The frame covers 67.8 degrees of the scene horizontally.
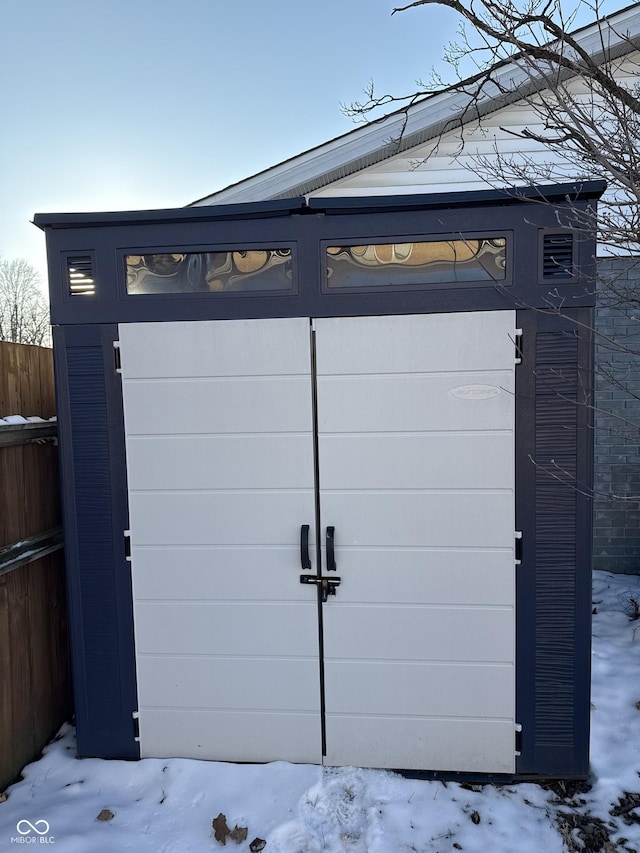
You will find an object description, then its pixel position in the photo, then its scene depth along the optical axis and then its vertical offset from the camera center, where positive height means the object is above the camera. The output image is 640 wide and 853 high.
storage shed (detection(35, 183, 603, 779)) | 2.28 -0.39
